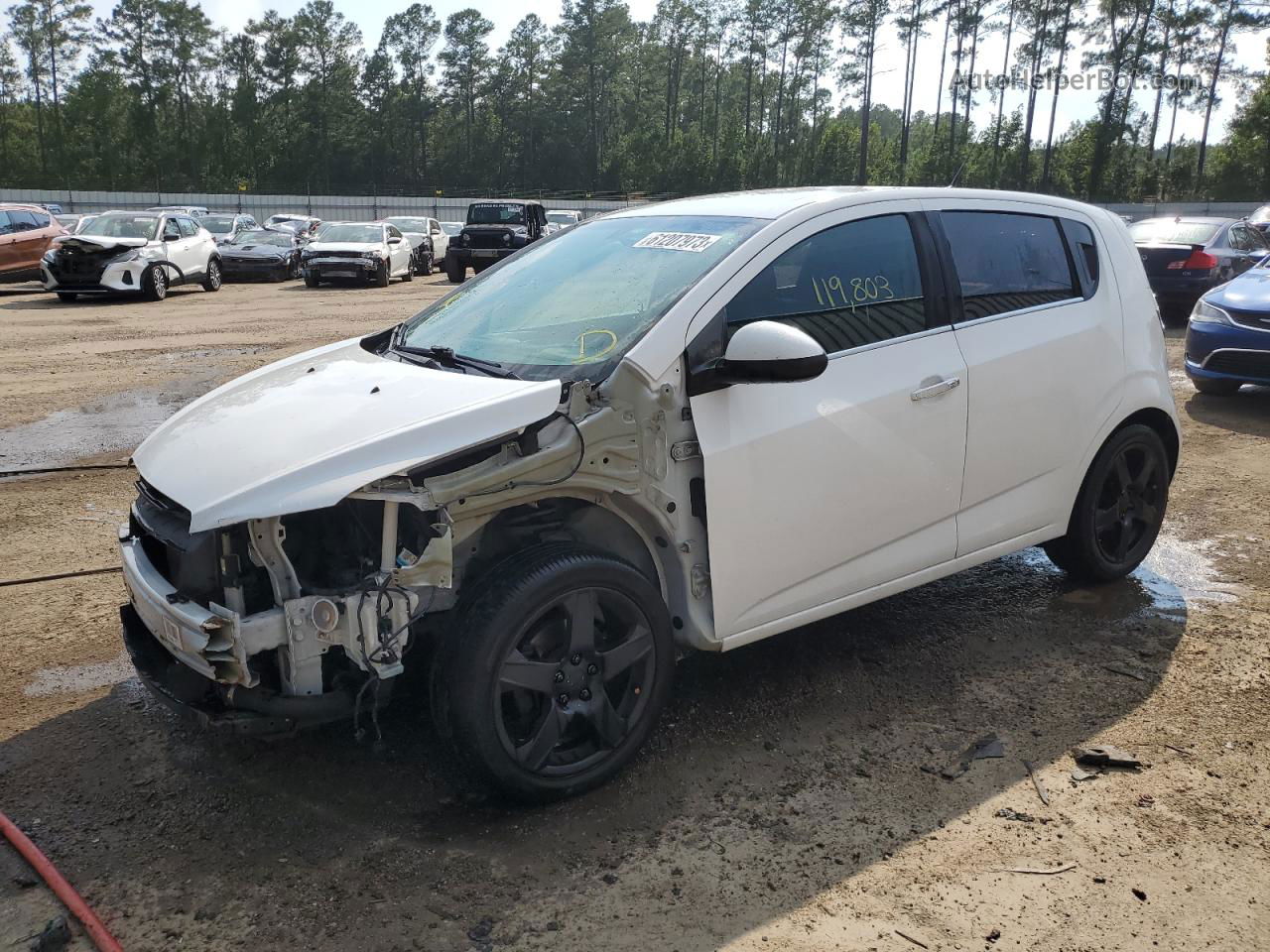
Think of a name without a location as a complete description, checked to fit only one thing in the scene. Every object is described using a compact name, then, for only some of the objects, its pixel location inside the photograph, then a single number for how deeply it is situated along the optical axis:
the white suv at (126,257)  18.09
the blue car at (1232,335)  8.88
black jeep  25.45
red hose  2.58
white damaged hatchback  2.90
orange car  20.47
